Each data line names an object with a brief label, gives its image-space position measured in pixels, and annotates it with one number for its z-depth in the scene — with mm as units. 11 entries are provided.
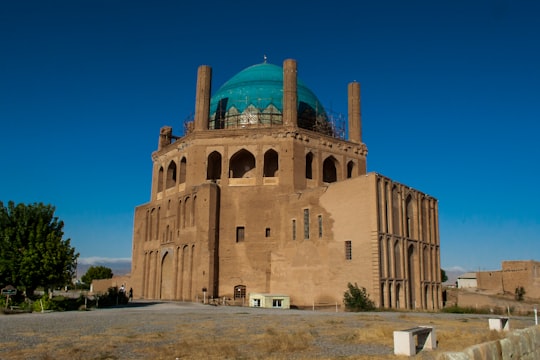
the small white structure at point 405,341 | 10695
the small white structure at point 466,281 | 70525
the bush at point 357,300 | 28219
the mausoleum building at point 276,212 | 31219
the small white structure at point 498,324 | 14906
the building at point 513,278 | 46812
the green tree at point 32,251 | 25734
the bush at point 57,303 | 24438
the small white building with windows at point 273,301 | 31766
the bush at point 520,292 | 46234
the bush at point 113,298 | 30281
